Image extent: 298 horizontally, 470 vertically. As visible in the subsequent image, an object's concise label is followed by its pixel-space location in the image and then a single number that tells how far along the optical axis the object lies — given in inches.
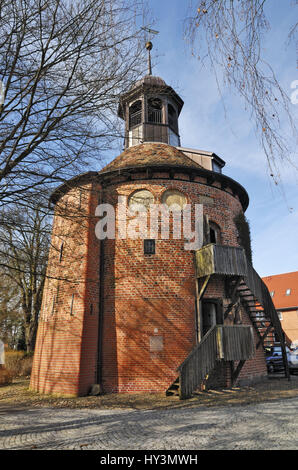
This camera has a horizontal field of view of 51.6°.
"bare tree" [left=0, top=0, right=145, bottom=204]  220.1
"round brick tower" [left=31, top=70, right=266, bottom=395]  437.1
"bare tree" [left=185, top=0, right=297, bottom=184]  94.2
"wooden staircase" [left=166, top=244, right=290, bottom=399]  395.2
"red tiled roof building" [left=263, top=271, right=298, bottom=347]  1222.9
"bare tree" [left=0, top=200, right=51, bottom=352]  817.5
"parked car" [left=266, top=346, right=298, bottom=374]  671.3
